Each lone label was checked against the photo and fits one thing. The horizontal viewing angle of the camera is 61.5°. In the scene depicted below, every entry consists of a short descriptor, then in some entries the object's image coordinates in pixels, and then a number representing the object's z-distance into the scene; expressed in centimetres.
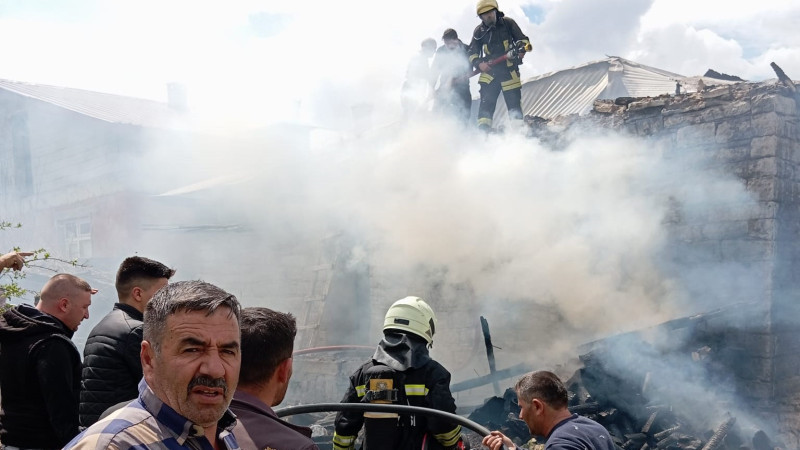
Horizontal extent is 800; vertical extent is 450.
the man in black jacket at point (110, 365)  333
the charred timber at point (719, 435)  604
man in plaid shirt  159
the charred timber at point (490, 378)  806
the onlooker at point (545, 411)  324
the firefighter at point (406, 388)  364
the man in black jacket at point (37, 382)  328
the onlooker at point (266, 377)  213
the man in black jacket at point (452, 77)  1080
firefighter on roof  991
